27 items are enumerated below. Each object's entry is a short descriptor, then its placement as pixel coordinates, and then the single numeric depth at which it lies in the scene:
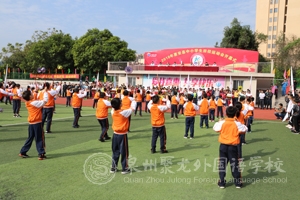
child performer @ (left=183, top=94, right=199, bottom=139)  9.48
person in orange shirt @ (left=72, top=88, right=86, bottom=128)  10.99
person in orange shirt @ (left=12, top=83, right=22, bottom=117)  13.87
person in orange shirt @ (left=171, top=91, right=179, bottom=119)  14.93
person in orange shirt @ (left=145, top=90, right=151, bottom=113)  15.99
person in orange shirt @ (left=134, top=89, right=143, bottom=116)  15.54
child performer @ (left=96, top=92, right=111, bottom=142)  8.81
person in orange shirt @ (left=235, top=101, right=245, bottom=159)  6.97
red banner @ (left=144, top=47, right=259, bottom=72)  26.02
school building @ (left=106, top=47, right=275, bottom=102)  24.69
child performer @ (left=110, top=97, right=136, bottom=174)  5.78
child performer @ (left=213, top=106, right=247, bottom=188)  5.11
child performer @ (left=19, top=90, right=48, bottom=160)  6.64
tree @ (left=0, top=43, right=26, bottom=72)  42.91
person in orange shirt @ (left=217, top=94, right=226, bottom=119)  14.76
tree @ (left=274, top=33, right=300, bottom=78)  36.38
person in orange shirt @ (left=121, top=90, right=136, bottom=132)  10.14
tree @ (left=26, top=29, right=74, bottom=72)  37.19
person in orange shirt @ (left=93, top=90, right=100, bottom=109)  17.11
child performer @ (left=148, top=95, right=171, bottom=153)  7.50
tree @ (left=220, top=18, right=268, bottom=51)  36.56
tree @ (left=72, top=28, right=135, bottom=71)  34.38
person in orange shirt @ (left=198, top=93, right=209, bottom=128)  11.61
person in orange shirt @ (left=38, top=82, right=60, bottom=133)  9.98
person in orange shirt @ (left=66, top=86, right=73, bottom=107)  19.70
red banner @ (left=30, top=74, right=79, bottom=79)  33.28
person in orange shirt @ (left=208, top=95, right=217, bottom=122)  13.64
